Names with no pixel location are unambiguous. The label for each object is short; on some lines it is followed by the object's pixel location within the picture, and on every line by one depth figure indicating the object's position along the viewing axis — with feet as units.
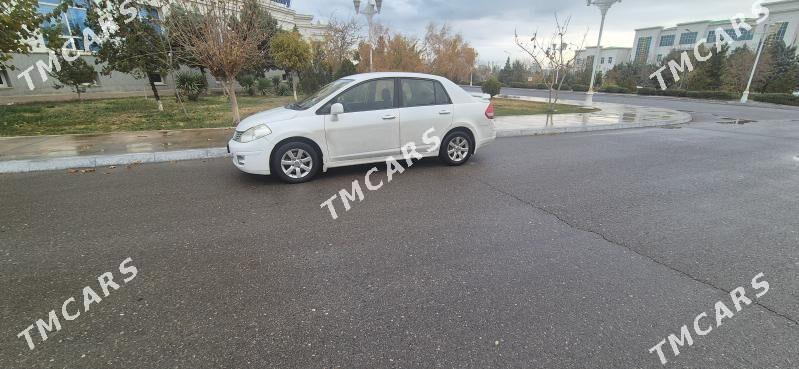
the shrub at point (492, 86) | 74.41
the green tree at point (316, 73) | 73.92
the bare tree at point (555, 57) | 50.23
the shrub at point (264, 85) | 74.45
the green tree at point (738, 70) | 102.37
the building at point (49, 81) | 54.90
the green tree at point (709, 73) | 109.81
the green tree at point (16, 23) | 26.61
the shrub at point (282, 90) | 76.74
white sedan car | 16.85
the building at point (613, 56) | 248.73
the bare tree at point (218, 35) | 30.01
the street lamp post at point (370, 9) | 56.99
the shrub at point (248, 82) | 72.79
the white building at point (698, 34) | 161.24
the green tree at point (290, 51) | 61.52
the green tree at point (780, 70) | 100.73
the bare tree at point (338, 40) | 86.38
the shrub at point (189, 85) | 57.67
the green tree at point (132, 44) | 36.83
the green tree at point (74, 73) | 46.65
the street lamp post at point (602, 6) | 52.34
